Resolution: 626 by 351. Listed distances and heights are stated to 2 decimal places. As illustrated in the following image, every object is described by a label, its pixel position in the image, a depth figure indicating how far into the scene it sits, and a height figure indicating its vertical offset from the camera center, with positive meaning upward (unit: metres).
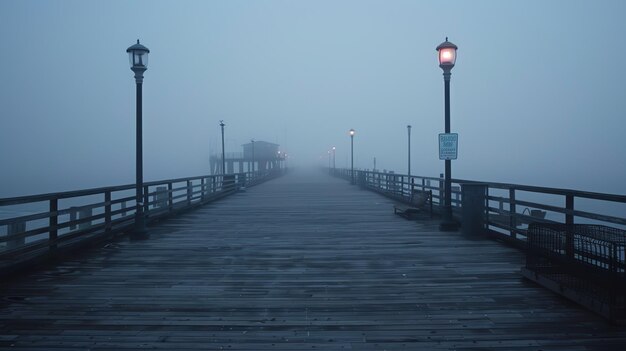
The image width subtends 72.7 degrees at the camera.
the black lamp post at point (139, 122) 9.21 +1.13
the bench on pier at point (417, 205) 12.17 -0.99
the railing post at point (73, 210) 7.76 -0.69
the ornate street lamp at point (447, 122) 9.82 +1.17
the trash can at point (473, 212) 8.91 -0.82
